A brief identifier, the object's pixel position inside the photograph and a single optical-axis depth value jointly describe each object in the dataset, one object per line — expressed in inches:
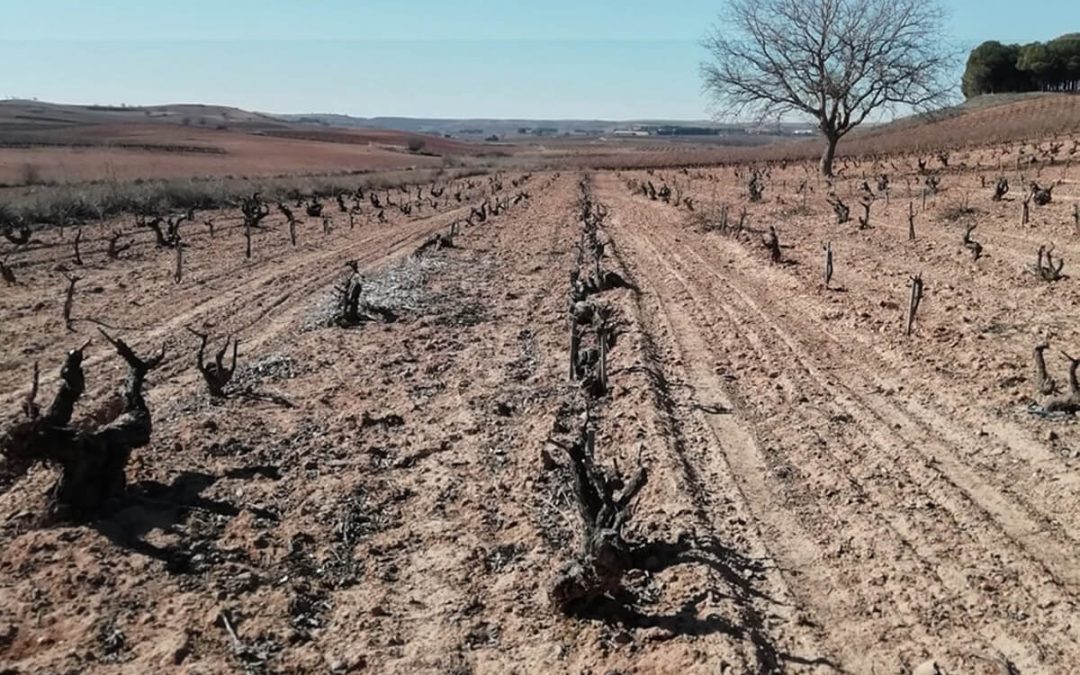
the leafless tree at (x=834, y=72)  1386.6
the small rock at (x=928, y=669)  182.2
